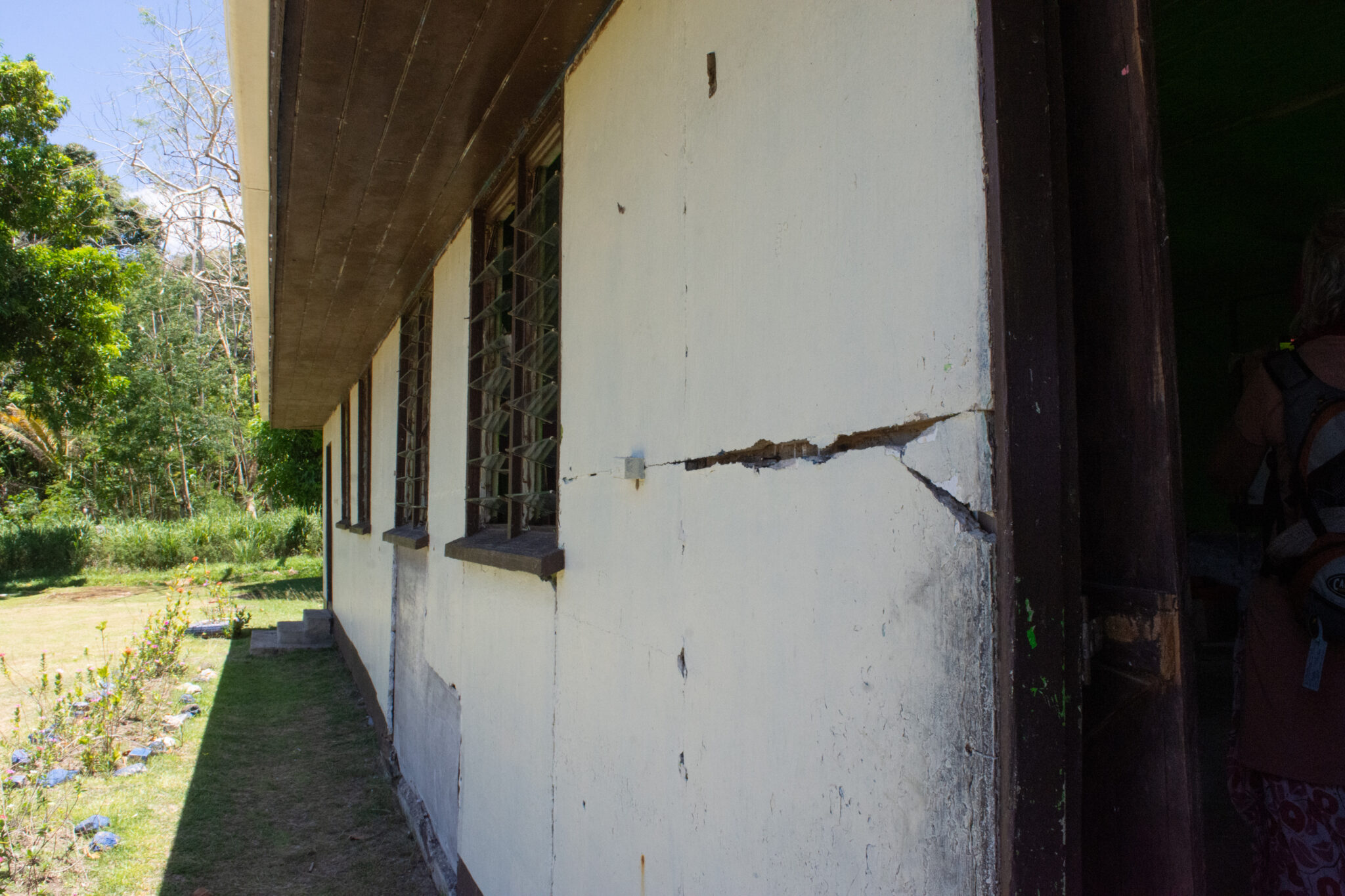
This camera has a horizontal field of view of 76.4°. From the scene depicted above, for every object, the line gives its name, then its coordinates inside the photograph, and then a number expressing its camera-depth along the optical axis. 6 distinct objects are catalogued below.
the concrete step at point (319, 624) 11.45
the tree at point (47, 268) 15.14
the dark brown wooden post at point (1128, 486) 1.08
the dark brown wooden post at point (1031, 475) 1.03
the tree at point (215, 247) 25.05
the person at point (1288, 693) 1.57
